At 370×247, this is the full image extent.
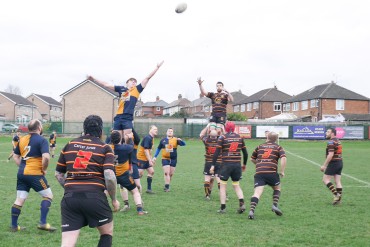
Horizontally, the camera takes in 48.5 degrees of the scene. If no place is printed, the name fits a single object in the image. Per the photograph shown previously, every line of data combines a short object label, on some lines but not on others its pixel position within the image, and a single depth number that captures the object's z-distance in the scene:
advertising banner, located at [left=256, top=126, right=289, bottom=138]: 50.03
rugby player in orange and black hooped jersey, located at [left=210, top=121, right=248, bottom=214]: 10.38
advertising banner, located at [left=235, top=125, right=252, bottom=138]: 51.00
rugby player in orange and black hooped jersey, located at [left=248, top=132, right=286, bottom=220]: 9.88
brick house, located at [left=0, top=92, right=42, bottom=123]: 91.25
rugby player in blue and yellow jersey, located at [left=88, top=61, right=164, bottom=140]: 9.95
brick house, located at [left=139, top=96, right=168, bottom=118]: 127.94
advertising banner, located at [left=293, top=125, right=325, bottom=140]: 49.16
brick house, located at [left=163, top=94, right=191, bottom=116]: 124.50
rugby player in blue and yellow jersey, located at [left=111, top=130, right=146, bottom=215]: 9.78
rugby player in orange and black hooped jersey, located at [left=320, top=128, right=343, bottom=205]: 11.79
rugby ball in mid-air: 12.14
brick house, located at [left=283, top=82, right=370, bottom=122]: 69.62
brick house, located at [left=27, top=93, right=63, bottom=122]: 108.31
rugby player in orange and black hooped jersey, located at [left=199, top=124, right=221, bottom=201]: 12.84
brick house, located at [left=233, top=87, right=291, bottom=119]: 83.50
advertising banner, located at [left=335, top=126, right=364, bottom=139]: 48.62
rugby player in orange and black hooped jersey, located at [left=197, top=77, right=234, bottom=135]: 12.84
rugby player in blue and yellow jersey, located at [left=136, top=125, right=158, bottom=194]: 12.41
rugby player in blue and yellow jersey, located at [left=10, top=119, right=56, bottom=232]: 8.15
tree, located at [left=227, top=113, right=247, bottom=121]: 68.64
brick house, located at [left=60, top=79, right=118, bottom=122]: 67.56
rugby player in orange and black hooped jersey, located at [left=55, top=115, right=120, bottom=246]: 5.15
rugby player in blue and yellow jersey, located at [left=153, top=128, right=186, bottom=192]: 14.30
